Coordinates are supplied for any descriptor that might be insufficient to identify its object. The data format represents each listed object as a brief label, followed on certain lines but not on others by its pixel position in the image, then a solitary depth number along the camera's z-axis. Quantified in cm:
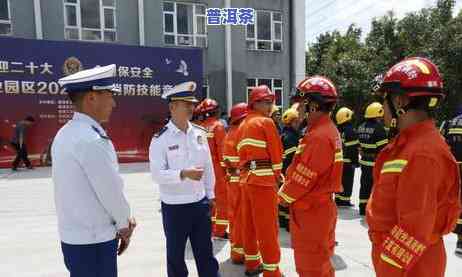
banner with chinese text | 1345
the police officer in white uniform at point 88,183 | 231
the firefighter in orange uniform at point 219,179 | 559
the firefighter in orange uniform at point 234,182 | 443
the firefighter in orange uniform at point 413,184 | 180
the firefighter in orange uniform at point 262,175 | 386
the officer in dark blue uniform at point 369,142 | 677
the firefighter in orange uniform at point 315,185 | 297
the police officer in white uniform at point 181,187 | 327
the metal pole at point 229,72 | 1852
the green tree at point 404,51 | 1858
